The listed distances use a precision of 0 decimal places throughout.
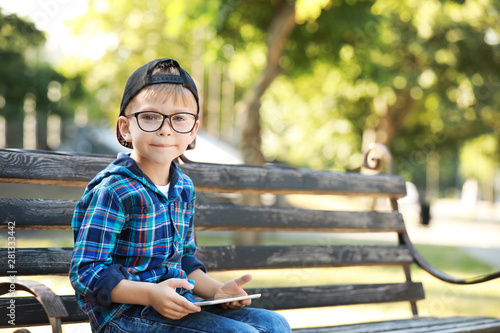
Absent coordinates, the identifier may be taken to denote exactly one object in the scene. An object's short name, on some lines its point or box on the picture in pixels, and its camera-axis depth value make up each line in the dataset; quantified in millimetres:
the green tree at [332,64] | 9594
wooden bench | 2361
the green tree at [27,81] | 10461
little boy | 1774
